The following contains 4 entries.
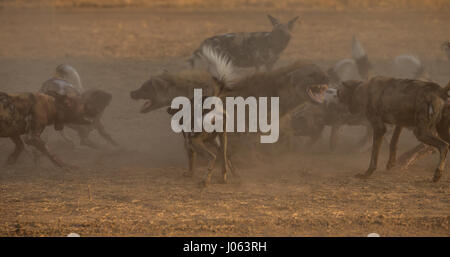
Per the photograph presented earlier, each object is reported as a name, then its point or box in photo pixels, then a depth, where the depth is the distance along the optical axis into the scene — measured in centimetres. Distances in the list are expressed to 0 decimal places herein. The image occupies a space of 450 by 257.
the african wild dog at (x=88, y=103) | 1716
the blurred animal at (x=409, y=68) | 1934
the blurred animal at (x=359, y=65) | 1817
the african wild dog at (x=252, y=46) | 2025
